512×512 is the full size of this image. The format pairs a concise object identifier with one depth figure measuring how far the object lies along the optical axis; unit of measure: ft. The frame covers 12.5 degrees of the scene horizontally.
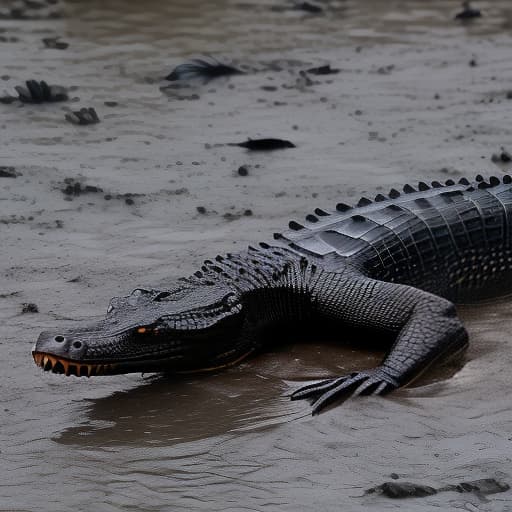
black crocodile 30.50
